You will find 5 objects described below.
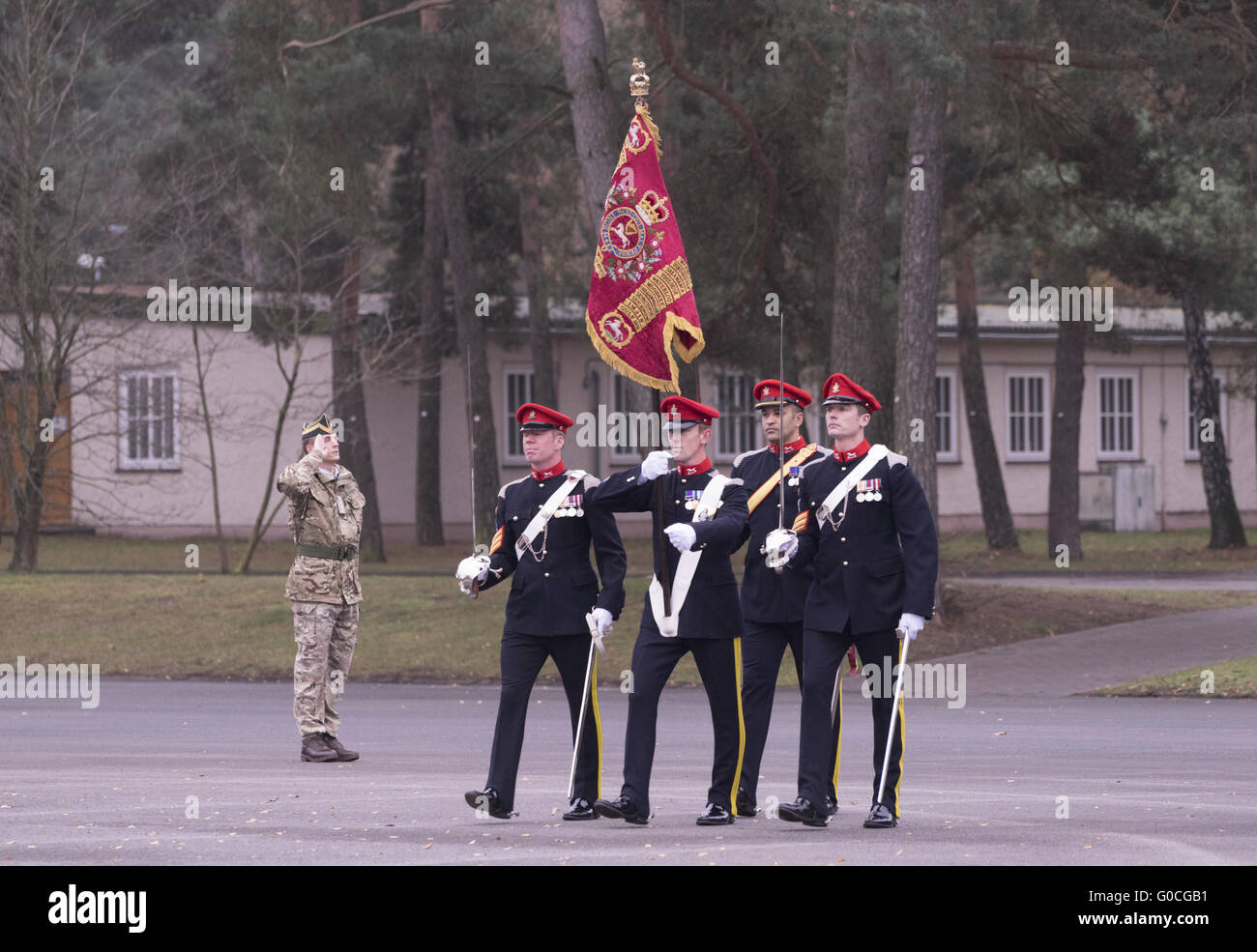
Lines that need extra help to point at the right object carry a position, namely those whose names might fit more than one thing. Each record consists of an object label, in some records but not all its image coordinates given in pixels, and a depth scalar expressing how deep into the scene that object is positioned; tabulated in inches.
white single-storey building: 1467.8
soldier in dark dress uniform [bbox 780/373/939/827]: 366.9
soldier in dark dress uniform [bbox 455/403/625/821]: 378.6
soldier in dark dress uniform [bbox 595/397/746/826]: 367.6
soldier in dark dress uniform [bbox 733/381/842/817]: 383.9
